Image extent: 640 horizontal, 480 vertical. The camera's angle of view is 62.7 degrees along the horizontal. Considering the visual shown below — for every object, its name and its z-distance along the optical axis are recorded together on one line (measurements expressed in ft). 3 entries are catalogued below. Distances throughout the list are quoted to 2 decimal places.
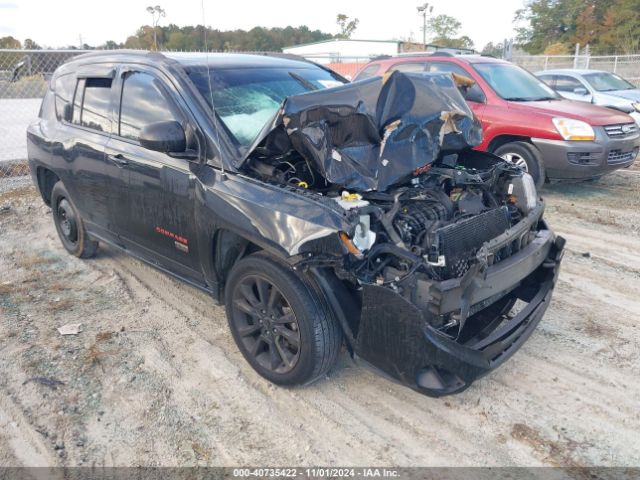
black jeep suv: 8.64
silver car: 35.53
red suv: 21.97
